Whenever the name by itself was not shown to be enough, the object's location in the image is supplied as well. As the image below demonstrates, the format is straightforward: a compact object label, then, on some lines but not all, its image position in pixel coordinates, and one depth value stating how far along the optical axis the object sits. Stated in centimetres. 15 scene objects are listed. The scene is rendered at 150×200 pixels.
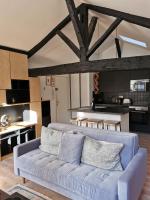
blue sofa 193
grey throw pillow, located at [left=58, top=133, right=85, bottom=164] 256
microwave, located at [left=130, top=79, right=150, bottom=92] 577
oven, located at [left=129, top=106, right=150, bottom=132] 572
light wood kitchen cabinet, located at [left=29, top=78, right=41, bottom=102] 474
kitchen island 439
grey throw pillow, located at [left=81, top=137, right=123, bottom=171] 230
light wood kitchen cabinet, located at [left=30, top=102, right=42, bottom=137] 482
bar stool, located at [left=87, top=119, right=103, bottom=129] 443
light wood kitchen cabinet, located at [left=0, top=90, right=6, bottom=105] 398
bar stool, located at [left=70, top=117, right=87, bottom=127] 466
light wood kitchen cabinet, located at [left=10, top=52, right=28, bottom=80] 421
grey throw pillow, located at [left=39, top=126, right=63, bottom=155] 289
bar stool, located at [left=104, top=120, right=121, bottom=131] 424
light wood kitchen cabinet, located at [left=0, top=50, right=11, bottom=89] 396
